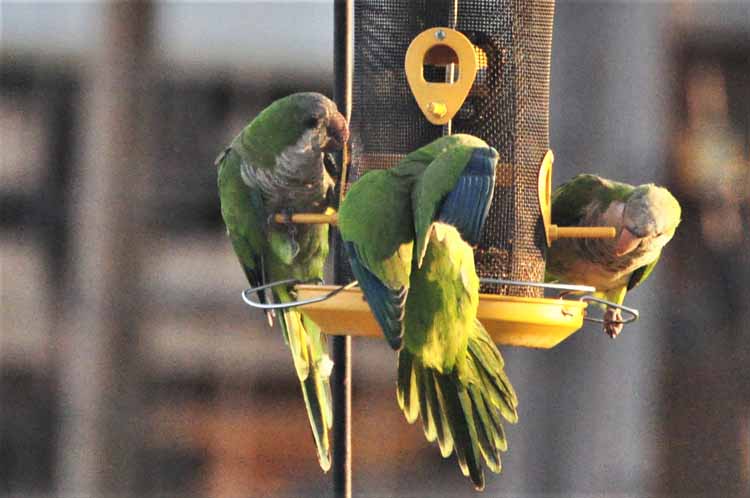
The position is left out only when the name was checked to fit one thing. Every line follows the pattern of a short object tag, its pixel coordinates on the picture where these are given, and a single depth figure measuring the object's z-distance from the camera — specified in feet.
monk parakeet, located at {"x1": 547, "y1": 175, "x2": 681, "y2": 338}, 23.73
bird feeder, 22.43
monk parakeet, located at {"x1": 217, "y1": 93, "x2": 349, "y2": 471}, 23.68
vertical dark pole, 19.75
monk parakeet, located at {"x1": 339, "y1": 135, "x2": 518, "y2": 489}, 18.83
